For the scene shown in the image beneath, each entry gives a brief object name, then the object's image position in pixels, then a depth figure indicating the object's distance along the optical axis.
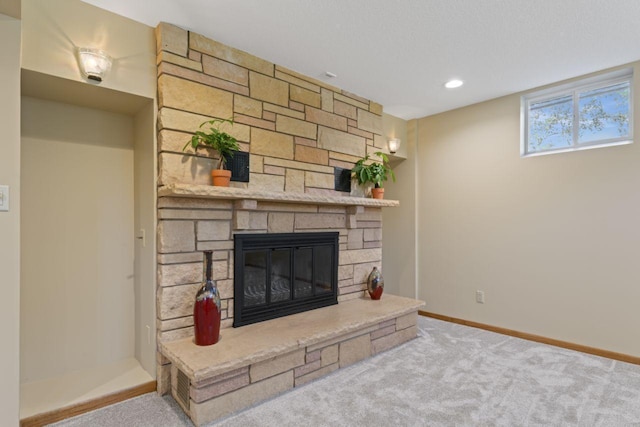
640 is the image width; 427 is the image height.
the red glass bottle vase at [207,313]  2.25
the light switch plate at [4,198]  1.75
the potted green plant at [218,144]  2.42
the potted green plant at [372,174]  3.58
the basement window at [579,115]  3.04
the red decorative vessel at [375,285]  3.55
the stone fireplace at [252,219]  2.21
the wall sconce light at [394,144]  4.18
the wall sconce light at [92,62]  2.05
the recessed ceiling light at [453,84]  3.29
